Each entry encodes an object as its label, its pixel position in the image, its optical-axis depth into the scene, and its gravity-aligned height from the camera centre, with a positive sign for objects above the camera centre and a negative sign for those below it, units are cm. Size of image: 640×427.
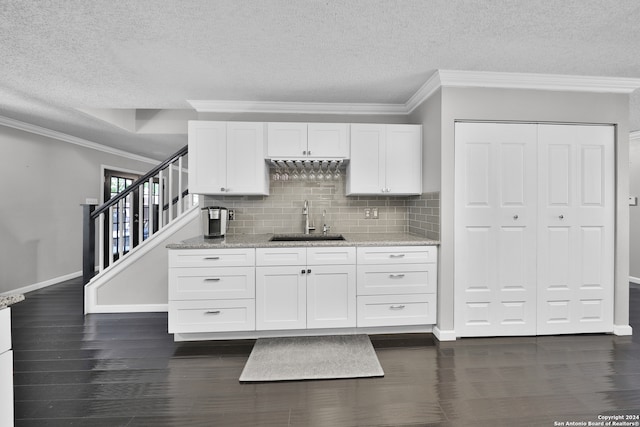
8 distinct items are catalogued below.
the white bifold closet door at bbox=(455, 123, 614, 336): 282 -11
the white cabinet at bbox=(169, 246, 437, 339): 274 -71
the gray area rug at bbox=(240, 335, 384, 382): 222 -119
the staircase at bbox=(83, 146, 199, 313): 358 -66
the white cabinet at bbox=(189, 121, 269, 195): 313 +57
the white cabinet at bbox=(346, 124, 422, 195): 317 +56
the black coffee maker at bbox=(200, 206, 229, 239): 310 -10
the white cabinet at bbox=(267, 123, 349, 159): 313 +74
